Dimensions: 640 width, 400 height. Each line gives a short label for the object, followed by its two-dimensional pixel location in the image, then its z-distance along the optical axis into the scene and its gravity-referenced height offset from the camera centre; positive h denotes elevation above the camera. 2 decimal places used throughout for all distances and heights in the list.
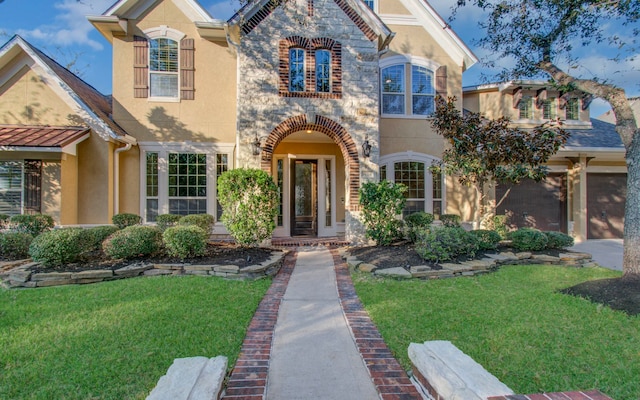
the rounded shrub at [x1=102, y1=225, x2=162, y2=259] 6.23 -0.73
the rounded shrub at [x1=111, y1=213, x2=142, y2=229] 8.74 -0.41
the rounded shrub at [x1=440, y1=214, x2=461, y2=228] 10.19 -0.53
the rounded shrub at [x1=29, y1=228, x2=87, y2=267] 5.88 -0.76
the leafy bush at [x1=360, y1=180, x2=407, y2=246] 8.18 -0.13
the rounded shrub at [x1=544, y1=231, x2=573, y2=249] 7.74 -0.93
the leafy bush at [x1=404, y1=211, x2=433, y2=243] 9.24 -0.50
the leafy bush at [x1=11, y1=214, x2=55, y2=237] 7.70 -0.44
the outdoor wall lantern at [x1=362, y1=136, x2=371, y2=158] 8.94 +1.48
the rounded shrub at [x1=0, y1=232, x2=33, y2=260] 6.86 -0.83
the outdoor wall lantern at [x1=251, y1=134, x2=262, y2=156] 8.63 +1.49
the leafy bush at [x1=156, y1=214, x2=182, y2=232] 8.94 -0.43
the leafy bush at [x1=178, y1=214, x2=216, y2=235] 8.44 -0.43
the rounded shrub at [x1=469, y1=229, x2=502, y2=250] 7.47 -0.85
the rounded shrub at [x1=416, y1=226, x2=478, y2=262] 6.54 -0.85
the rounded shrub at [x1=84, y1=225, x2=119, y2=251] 6.46 -0.63
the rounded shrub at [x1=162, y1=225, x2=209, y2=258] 6.39 -0.71
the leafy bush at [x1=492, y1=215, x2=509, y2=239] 9.93 -0.70
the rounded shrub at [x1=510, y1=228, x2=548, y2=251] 7.50 -0.89
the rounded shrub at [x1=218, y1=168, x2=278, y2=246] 7.48 -0.01
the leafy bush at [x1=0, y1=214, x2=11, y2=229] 8.09 -0.40
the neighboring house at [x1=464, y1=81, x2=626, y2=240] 11.67 +0.78
